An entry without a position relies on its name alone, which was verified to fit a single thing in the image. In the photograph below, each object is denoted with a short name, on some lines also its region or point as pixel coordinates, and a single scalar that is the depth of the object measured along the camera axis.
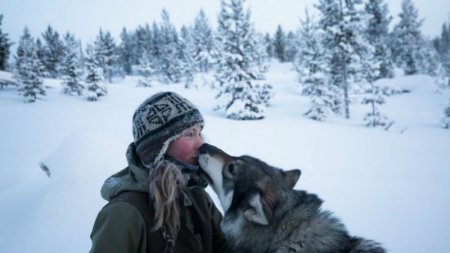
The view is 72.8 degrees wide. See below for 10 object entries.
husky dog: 2.34
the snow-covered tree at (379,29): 37.34
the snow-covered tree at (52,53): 55.83
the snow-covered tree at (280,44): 71.44
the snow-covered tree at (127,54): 71.06
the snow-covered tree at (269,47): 76.86
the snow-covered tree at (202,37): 59.09
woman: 1.86
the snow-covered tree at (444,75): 28.94
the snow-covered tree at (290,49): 70.69
